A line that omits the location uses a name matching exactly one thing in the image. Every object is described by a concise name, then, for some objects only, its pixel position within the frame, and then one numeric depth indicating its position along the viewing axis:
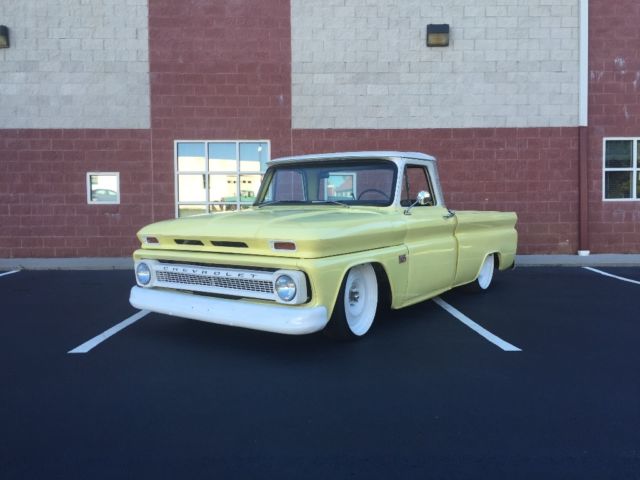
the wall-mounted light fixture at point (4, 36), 10.79
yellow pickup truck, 4.20
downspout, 11.07
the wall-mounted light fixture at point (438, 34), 10.91
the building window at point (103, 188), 11.17
